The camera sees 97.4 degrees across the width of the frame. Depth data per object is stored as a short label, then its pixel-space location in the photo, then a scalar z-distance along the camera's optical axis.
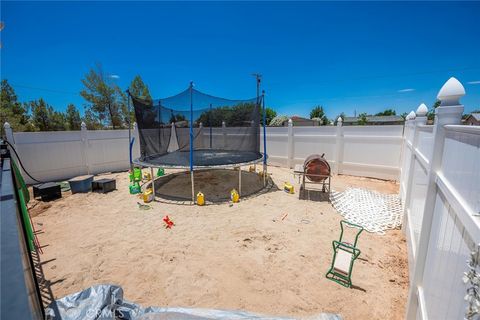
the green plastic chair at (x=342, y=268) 2.53
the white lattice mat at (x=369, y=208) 4.00
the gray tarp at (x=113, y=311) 1.79
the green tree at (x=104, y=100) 16.25
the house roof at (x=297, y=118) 38.39
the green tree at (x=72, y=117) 20.25
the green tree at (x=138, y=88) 17.17
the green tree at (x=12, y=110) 16.08
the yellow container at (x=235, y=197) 5.14
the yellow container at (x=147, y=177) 7.02
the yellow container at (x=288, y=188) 5.77
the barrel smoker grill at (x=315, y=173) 5.29
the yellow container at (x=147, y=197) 5.12
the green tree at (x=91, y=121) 17.45
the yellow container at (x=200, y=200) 4.96
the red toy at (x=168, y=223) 3.94
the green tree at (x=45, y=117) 18.64
